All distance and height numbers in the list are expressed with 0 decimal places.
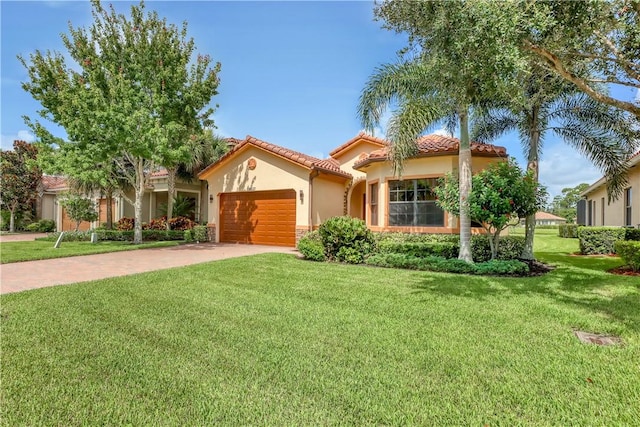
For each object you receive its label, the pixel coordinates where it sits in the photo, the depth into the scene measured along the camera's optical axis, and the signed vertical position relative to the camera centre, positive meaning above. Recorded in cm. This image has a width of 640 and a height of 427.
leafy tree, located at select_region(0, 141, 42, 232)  2492 +307
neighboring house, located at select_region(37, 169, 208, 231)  2422 +136
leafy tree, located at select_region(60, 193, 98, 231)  1906 +61
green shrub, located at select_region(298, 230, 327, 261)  1178 -109
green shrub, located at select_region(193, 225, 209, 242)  1836 -86
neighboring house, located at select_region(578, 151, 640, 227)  1477 +84
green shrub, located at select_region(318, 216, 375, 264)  1140 -72
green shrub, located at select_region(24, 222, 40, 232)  2736 -78
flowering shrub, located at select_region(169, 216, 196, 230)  2142 -33
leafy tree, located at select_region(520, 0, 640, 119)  560 +345
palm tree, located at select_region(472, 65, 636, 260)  1141 +340
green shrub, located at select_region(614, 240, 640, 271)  960 -100
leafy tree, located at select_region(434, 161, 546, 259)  956 +70
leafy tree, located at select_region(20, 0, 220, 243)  1430 +612
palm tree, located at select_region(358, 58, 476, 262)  1023 +347
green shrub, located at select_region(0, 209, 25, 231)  2745 -21
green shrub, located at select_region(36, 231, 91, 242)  1856 -109
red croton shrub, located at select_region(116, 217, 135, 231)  2253 -42
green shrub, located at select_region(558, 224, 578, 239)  2636 -97
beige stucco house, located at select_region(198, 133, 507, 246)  1316 +149
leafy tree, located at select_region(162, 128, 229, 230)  2106 +394
